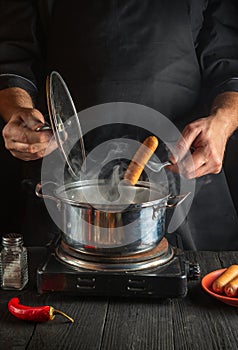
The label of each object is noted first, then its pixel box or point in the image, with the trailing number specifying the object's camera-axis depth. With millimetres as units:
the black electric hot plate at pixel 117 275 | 1400
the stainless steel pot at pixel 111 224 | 1393
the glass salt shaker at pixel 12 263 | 1453
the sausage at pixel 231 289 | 1397
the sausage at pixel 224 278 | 1420
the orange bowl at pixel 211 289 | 1388
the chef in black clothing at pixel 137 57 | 1860
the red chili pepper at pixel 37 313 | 1339
